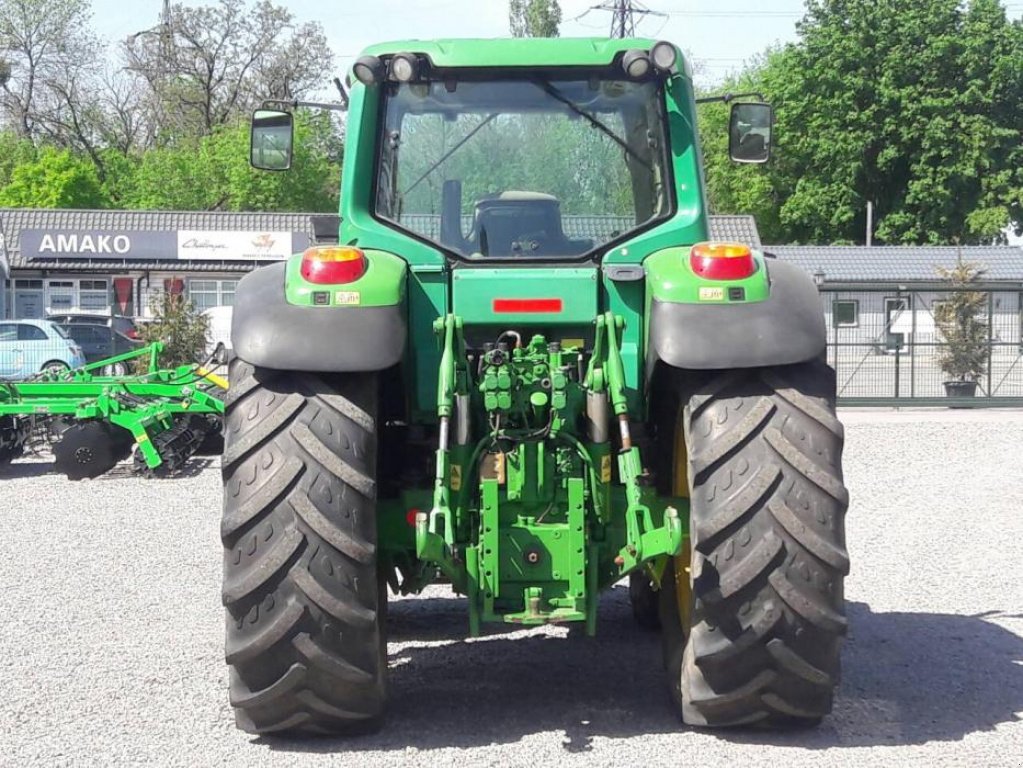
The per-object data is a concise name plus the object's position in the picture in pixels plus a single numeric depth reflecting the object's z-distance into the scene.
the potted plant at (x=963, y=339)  20.98
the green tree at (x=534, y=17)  62.34
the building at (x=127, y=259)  40.12
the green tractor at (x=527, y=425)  4.63
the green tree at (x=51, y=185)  49.78
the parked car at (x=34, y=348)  24.70
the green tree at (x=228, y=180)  51.03
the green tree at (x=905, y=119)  50.16
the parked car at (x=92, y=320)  29.84
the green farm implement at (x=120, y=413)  13.56
